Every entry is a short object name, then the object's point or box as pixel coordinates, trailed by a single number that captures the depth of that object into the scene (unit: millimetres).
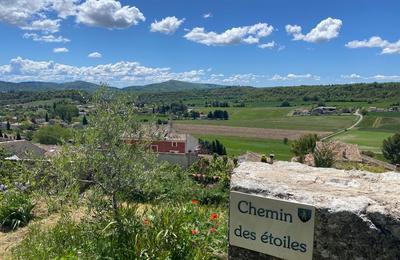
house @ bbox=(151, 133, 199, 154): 37828
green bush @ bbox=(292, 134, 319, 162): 52616
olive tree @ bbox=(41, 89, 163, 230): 5254
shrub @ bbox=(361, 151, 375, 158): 58669
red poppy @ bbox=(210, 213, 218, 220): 6116
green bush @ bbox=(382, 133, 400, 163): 58162
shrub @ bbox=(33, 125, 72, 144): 68312
